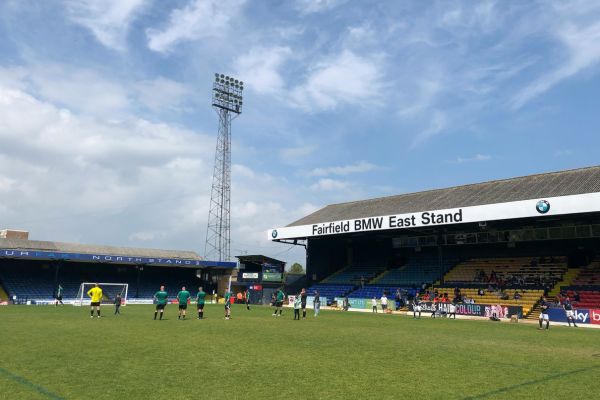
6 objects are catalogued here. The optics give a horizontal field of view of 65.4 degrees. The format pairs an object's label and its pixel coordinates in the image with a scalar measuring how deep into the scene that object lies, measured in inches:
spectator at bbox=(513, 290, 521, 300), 1367.0
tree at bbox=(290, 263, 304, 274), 5879.9
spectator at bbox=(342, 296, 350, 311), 1672.4
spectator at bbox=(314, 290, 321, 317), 1234.0
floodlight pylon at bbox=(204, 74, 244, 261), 2391.7
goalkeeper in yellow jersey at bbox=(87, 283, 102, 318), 1032.2
